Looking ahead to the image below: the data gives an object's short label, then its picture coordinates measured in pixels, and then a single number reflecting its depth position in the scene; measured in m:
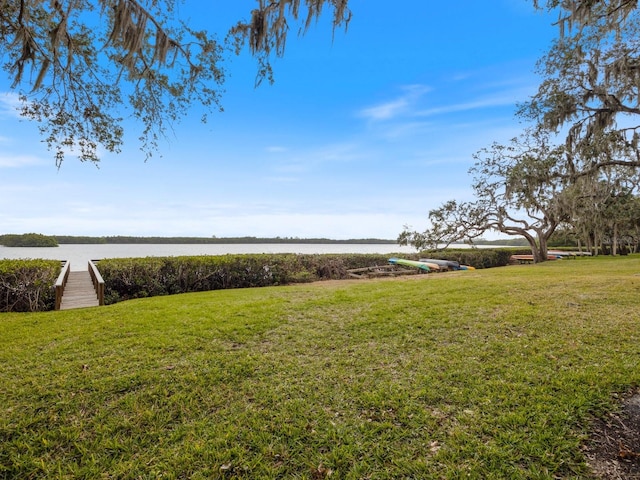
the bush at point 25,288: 7.22
